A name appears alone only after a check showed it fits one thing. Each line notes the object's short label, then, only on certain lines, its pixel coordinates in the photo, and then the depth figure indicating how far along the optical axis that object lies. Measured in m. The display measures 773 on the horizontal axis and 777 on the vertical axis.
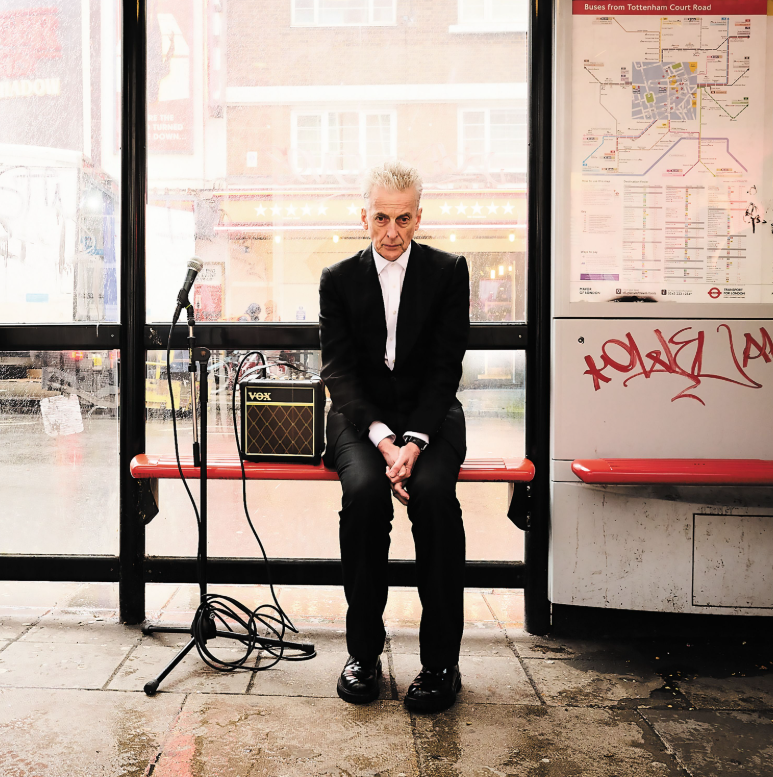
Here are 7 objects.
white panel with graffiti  2.75
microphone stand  2.47
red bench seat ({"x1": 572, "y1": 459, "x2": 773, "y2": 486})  2.53
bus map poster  2.73
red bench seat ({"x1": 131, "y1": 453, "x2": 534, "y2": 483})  2.65
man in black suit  2.25
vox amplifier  2.71
